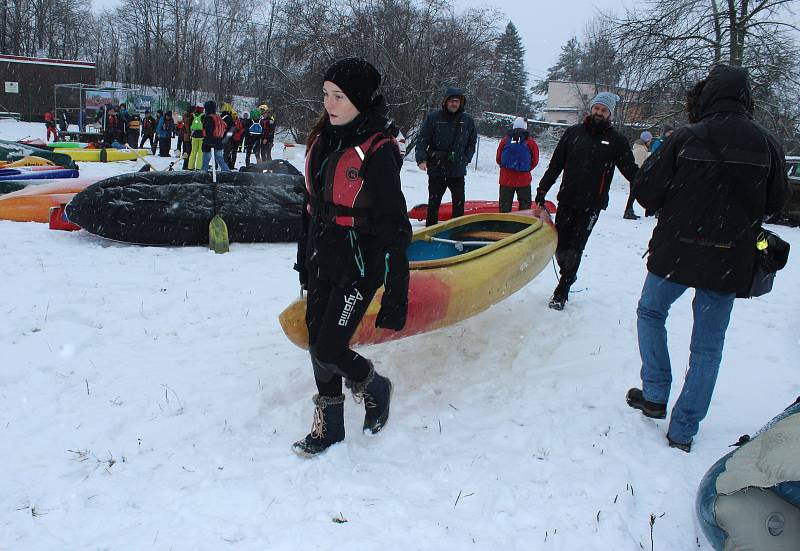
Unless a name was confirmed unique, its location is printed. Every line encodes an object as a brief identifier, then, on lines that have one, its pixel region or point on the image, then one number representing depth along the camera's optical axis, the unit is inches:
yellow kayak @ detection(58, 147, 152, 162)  563.2
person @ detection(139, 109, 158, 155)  764.6
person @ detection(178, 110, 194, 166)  588.1
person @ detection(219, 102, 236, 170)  465.7
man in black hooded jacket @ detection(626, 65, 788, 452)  97.5
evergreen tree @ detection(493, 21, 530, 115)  1902.1
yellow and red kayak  122.3
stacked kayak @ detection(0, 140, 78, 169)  446.9
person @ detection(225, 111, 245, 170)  576.4
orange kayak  291.9
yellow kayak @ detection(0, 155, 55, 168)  406.6
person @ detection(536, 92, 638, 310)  171.3
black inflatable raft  249.3
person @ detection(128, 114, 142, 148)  802.2
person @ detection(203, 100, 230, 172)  421.4
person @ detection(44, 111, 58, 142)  842.2
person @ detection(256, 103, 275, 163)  591.8
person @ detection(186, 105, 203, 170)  466.9
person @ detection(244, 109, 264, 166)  576.2
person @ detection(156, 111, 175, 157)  650.2
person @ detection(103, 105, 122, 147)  740.3
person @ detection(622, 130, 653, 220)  468.1
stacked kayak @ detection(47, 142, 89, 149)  598.4
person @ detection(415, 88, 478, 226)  243.3
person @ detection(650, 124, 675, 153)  430.9
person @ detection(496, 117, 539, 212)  295.1
